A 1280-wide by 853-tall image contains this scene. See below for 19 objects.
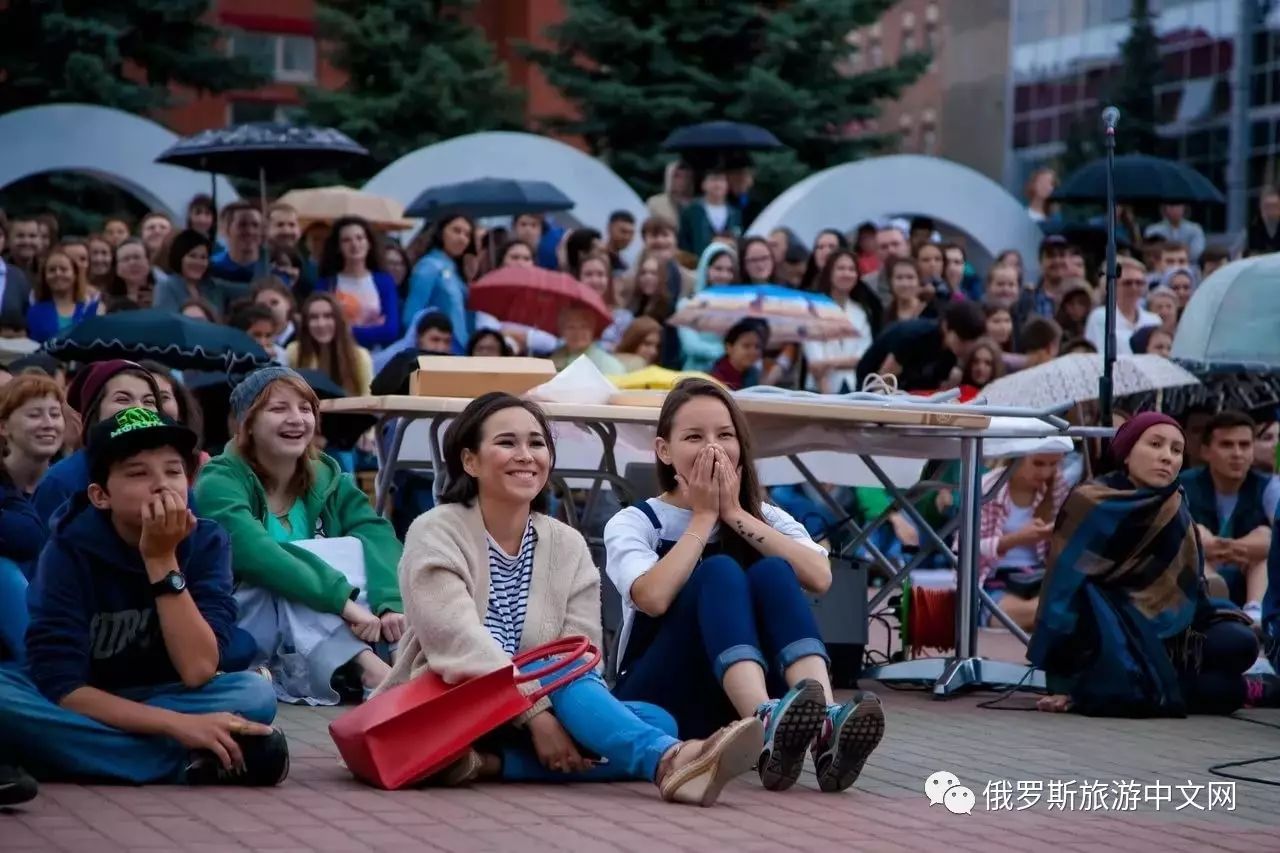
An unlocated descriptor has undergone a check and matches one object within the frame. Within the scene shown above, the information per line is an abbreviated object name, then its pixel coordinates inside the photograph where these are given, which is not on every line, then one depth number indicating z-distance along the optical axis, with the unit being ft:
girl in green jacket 27.94
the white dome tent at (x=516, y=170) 71.77
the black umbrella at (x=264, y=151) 51.31
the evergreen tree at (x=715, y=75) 95.35
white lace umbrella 39.40
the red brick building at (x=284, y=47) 141.79
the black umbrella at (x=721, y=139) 66.90
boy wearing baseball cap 21.08
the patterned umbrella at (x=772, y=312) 46.50
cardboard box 31.42
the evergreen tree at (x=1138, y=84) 150.82
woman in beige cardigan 21.62
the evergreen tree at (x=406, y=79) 102.42
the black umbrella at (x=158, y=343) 37.09
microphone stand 34.35
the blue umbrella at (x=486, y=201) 62.23
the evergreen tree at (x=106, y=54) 88.94
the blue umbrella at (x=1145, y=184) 61.90
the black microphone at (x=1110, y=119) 35.83
